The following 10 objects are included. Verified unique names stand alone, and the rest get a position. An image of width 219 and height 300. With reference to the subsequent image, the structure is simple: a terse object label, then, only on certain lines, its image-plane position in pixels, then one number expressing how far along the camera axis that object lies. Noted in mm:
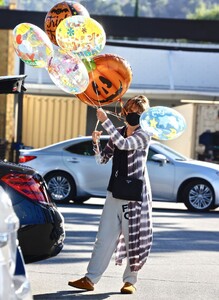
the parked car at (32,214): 8950
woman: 9535
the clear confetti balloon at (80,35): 9789
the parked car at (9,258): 4955
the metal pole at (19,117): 28543
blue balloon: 9438
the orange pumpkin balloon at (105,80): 9999
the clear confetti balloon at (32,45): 9974
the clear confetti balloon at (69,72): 9521
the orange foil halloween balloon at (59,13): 10877
